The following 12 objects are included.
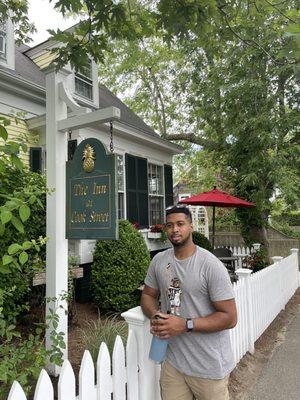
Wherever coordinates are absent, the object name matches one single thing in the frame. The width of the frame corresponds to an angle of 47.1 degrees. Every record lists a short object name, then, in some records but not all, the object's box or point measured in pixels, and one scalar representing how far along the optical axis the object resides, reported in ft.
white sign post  10.30
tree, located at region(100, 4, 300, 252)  26.37
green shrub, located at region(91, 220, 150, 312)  18.86
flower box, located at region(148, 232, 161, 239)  28.94
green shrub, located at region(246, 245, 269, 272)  31.32
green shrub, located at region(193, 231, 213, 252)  30.87
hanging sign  9.27
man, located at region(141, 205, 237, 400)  6.56
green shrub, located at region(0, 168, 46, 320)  10.15
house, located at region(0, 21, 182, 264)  23.52
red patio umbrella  26.61
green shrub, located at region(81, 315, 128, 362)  10.81
